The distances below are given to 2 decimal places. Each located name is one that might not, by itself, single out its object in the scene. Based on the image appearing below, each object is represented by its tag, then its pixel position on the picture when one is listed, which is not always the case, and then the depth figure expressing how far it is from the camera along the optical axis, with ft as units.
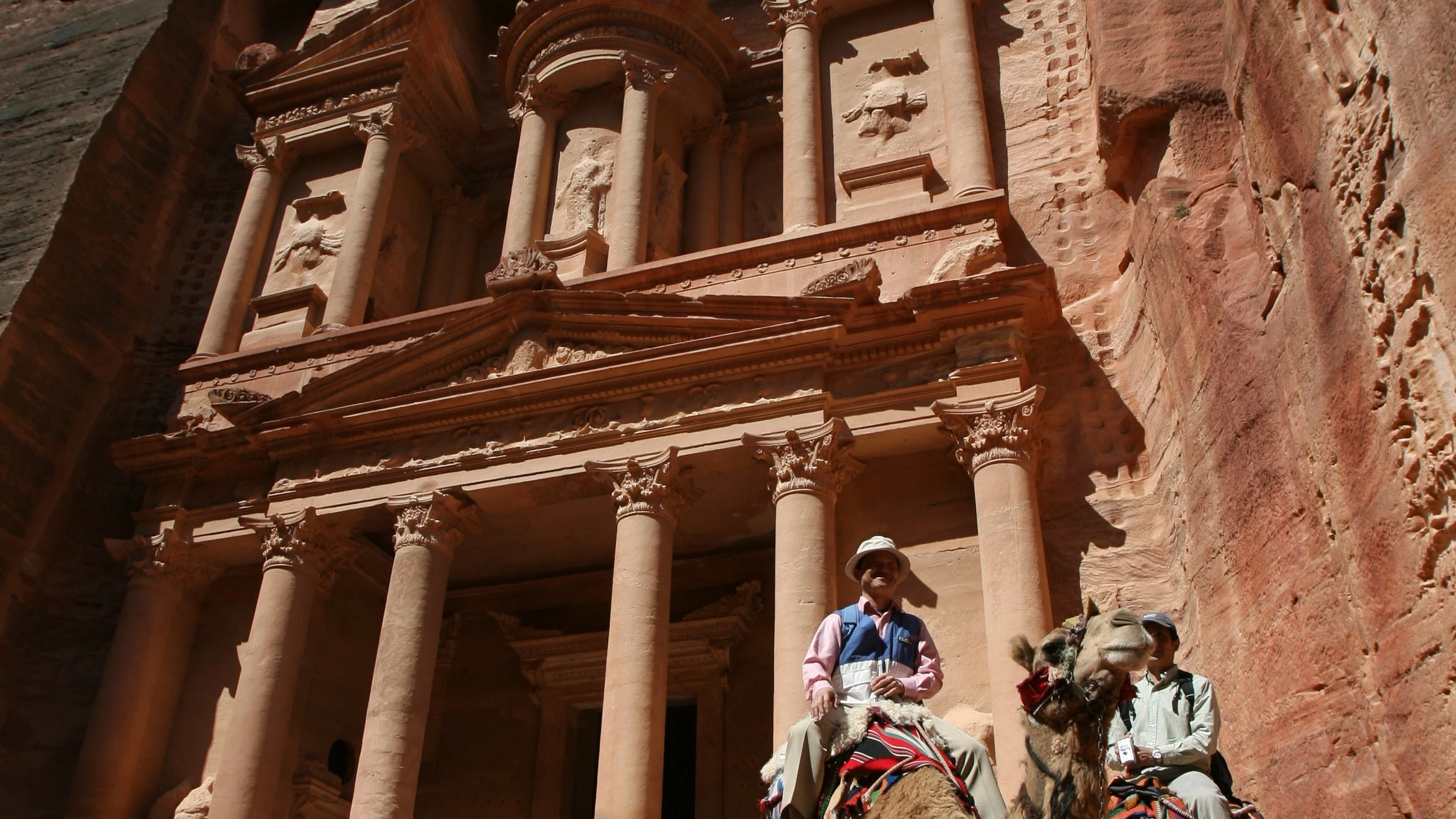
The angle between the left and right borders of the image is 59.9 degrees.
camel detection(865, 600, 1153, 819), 15.37
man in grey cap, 18.42
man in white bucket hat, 17.78
